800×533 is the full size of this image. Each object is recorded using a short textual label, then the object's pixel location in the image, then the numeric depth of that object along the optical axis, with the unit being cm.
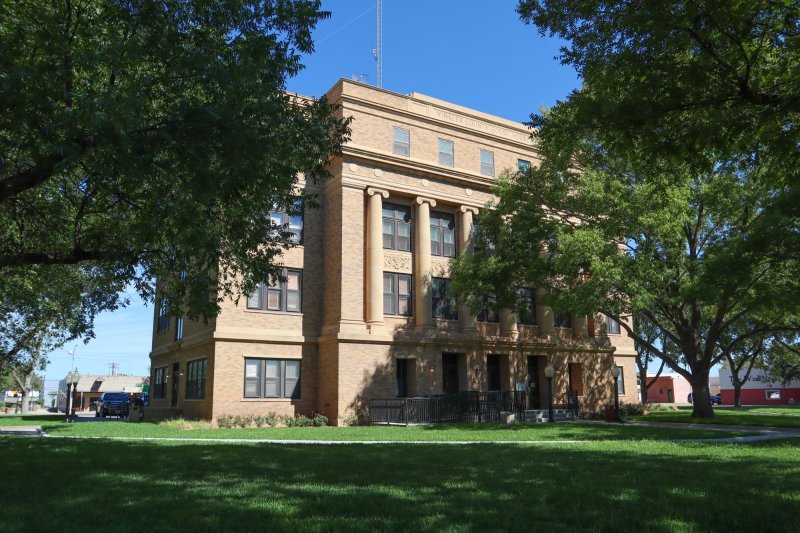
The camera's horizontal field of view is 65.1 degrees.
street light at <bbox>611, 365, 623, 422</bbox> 2819
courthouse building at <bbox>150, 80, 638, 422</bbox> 2773
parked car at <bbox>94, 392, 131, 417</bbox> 4469
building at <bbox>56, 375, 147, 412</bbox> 9029
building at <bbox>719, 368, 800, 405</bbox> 7881
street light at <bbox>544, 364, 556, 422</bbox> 2698
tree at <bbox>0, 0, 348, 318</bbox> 916
